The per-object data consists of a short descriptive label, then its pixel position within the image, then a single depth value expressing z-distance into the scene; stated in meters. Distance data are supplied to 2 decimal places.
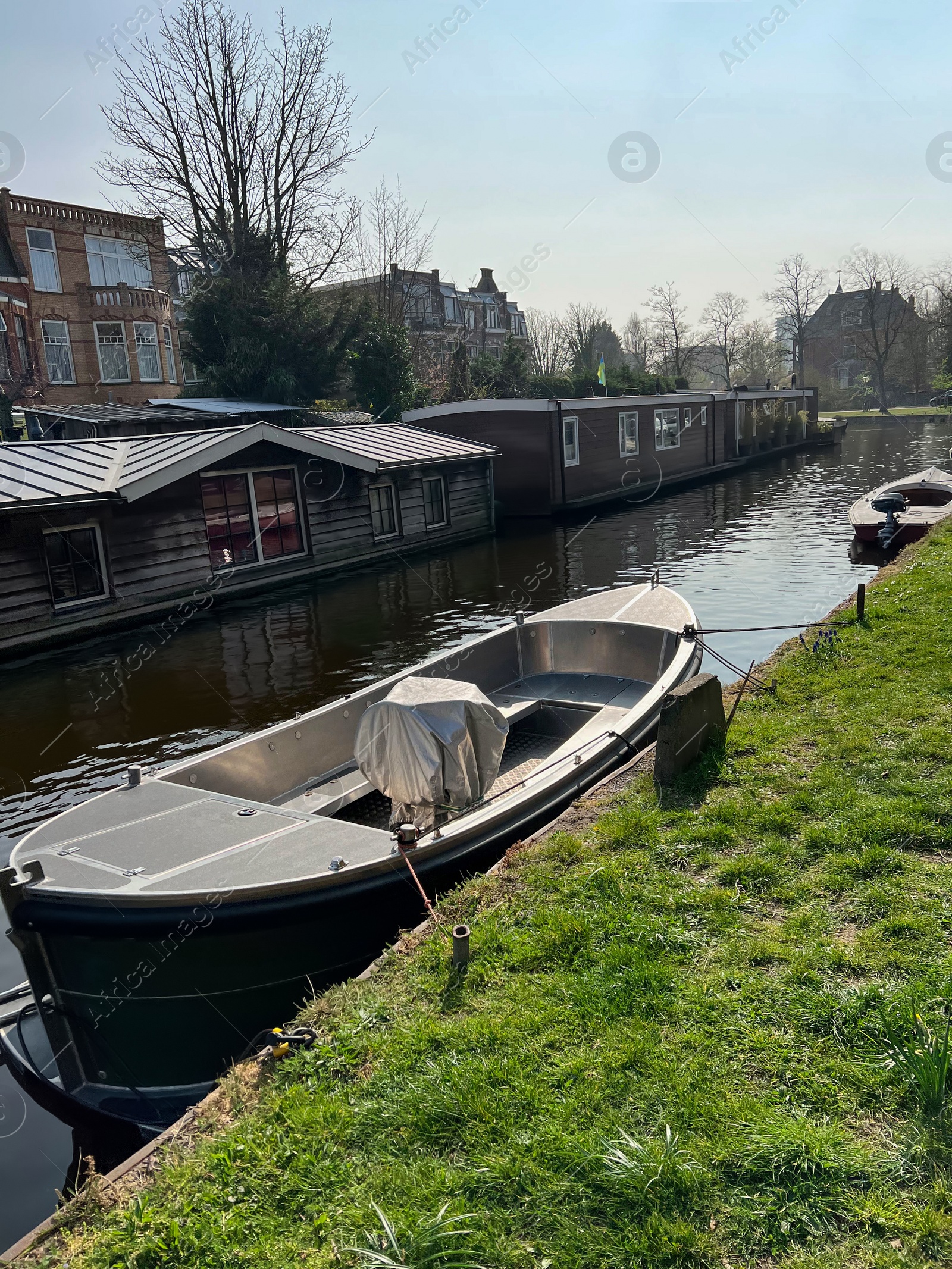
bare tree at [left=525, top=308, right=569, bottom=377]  59.50
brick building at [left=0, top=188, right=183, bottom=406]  33.84
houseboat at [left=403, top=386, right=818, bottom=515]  27.05
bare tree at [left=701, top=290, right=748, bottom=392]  72.69
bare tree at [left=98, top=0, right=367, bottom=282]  30.91
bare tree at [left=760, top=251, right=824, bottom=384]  80.38
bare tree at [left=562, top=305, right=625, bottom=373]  43.50
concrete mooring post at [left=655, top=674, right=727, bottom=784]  6.45
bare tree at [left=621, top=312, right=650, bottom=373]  75.25
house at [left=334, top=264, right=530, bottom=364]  42.09
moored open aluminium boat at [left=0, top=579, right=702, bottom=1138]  5.23
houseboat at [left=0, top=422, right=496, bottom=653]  14.68
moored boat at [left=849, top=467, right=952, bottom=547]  20.11
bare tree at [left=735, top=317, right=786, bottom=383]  71.56
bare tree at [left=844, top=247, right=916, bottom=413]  73.75
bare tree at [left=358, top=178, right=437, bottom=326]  40.75
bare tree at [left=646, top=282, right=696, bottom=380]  69.81
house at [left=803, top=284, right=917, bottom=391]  75.06
